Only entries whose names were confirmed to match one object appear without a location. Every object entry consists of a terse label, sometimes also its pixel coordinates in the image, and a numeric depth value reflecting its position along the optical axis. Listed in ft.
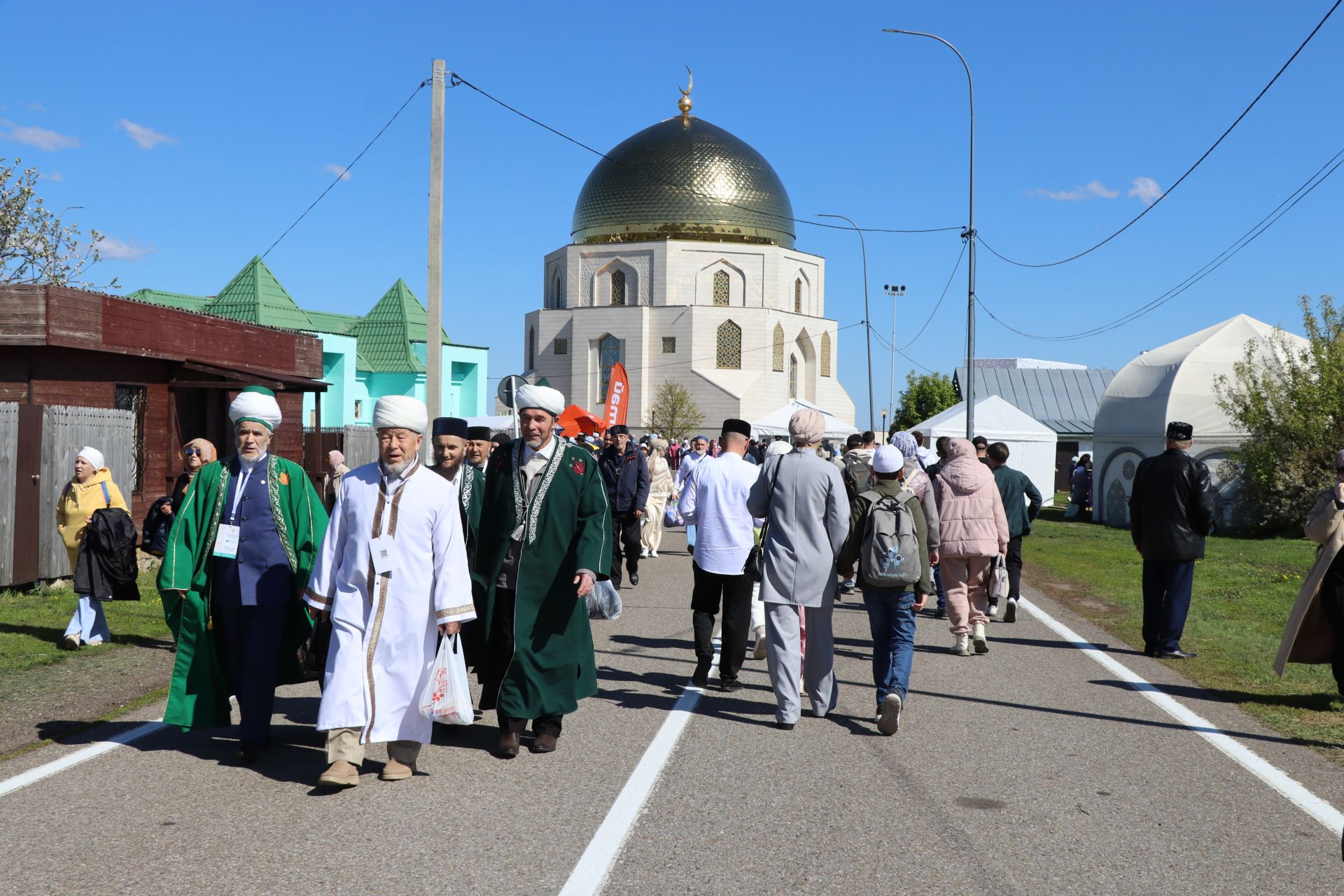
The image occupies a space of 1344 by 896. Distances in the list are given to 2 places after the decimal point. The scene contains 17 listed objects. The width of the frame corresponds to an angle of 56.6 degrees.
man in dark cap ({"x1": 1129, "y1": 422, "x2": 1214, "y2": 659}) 32.14
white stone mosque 233.55
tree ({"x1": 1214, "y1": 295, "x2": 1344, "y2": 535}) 82.48
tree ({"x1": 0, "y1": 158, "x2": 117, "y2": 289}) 127.65
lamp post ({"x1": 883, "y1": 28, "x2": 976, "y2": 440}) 86.28
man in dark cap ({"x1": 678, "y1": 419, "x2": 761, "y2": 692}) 26.76
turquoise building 140.36
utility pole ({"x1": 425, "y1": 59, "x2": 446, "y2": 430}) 52.80
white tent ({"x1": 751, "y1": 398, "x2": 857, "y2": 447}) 131.64
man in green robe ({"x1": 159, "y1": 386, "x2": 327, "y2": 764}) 19.93
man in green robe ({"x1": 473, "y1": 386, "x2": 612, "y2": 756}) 20.45
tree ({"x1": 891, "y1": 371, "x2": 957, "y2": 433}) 264.31
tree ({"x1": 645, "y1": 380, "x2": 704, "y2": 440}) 225.76
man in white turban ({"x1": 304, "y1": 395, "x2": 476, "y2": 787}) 18.25
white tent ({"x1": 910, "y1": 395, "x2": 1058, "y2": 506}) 108.27
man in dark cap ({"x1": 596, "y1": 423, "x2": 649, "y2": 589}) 46.09
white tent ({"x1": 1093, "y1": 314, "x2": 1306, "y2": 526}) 95.04
